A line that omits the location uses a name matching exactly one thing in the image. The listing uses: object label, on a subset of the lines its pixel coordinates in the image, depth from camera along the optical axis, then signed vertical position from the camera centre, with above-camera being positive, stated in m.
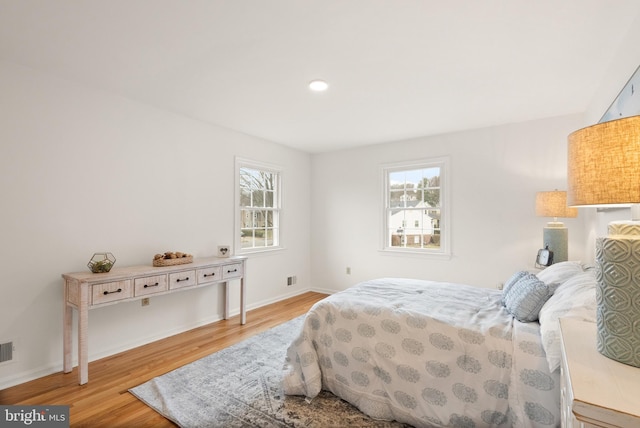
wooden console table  2.39 -0.59
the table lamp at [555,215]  3.09 +0.04
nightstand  0.72 -0.44
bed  1.59 -0.80
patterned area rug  1.94 -1.25
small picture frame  3.75 -0.38
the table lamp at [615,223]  0.88 -0.01
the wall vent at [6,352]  2.35 -1.01
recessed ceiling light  2.71 +1.20
